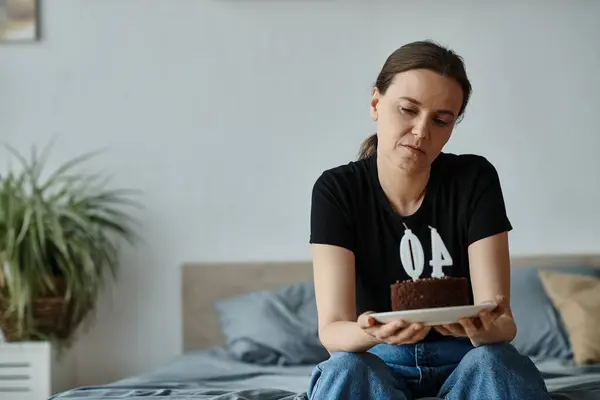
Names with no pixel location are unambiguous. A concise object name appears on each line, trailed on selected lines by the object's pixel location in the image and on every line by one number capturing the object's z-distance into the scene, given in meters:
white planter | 3.15
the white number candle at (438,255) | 1.78
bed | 2.51
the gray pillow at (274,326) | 2.99
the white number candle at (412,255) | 1.78
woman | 1.62
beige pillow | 2.80
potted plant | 3.18
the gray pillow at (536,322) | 2.93
